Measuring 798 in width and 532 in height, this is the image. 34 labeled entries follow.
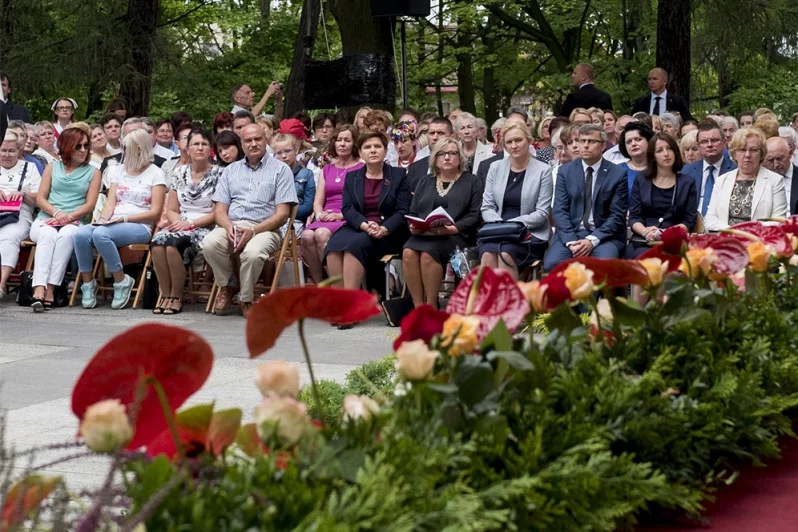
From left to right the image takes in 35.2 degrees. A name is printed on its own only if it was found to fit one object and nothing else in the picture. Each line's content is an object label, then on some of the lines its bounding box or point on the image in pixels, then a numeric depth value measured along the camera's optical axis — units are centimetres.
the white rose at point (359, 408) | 224
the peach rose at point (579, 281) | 278
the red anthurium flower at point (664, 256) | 330
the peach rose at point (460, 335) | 237
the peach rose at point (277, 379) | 214
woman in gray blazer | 1075
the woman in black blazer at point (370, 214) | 1130
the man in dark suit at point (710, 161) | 1184
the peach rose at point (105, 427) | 178
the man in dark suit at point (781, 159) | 1102
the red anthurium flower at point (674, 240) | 338
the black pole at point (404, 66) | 1522
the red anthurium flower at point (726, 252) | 356
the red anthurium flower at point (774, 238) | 404
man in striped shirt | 1171
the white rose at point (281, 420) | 205
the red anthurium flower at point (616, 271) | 296
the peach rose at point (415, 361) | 218
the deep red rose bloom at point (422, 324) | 240
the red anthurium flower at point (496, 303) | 253
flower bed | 188
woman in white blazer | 1054
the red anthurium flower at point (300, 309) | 210
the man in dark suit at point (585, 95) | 1688
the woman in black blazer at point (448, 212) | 1083
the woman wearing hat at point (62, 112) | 1586
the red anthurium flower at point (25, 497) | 177
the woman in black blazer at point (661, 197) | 1049
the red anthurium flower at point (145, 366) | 197
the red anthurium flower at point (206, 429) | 218
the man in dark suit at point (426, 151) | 1190
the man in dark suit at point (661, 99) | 1683
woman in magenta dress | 1211
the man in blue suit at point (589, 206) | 1038
